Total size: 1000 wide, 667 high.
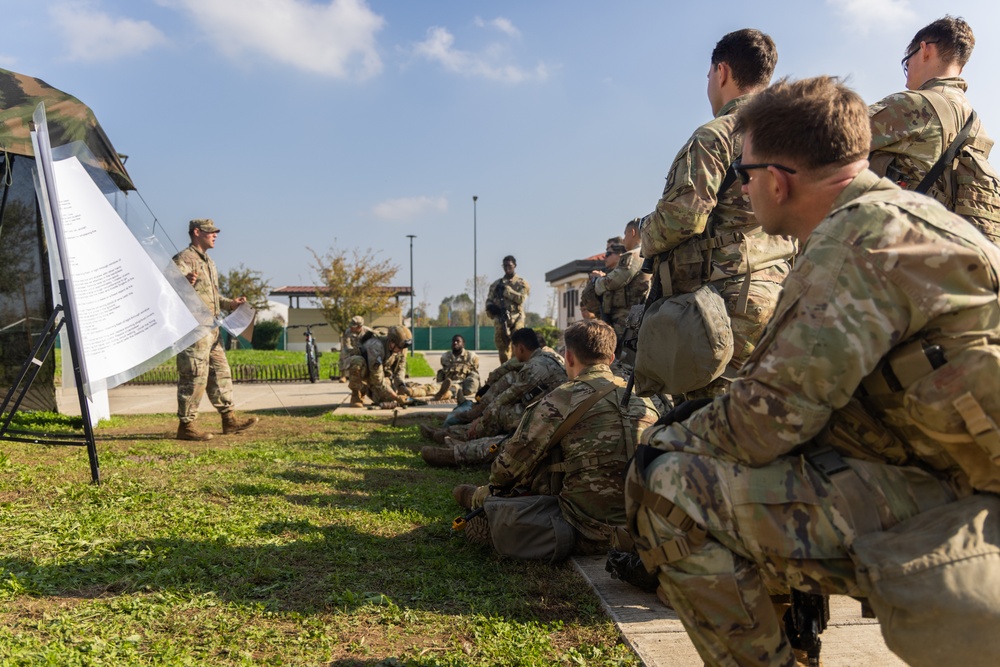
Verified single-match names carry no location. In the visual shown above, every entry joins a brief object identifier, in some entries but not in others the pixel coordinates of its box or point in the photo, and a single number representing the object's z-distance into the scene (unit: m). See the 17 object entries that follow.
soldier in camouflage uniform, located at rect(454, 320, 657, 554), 3.51
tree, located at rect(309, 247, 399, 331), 36.28
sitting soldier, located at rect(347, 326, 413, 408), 11.15
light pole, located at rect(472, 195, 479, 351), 41.34
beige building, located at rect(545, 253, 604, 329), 31.92
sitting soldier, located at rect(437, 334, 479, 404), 12.12
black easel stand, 4.76
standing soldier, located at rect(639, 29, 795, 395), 3.34
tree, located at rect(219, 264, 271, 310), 39.72
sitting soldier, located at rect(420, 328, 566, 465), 6.00
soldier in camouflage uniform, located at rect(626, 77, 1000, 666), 1.68
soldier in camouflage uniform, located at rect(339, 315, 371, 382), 11.72
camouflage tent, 6.25
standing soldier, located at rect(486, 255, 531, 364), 13.05
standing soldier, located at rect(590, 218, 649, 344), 7.84
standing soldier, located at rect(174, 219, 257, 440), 7.45
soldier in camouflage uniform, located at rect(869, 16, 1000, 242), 3.31
